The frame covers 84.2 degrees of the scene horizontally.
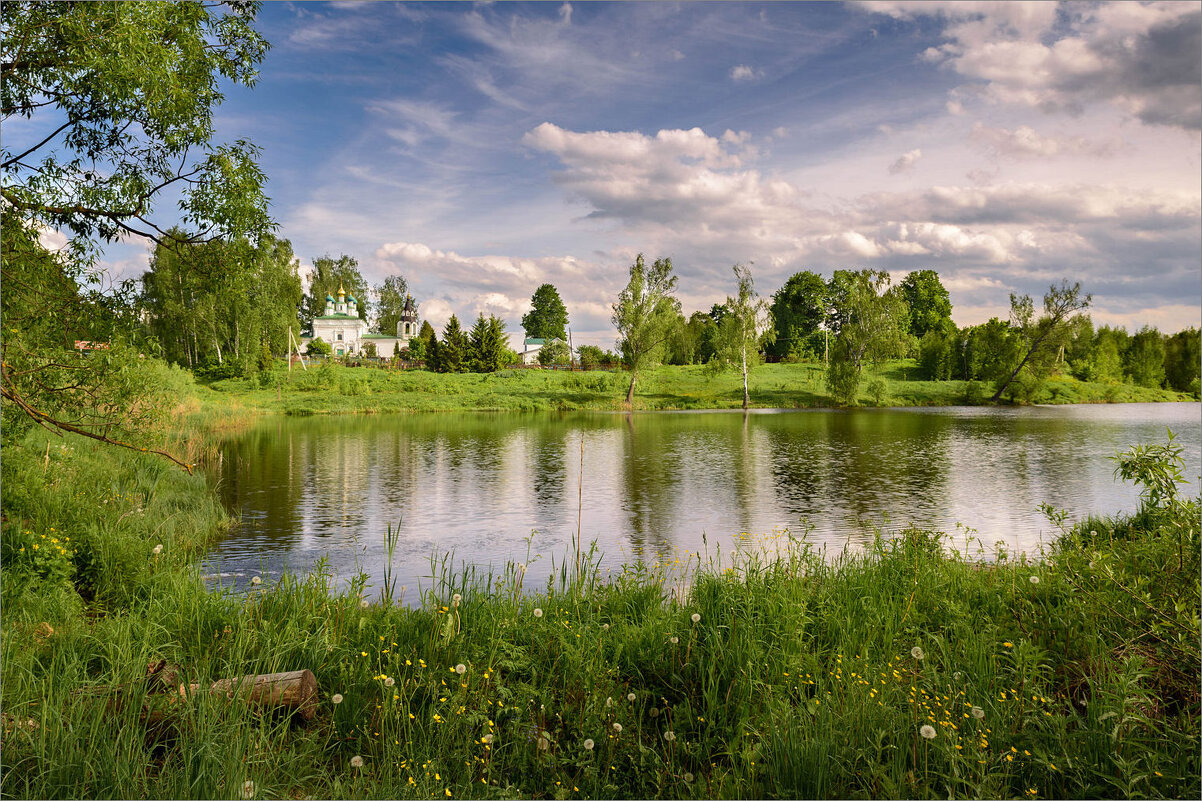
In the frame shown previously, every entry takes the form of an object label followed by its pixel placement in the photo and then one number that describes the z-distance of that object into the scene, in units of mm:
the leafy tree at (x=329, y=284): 102750
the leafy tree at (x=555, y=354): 88656
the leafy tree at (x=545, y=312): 123125
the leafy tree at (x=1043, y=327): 59875
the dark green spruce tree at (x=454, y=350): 72500
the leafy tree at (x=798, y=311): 95512
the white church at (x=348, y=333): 95500
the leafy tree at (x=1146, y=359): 72188
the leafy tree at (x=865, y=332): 57188
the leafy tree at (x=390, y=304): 110875
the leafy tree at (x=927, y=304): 92188
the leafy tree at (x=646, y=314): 54312
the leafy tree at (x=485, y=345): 73500
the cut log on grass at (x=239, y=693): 4492
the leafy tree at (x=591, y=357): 81531
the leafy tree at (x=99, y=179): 7812
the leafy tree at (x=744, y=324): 54781
